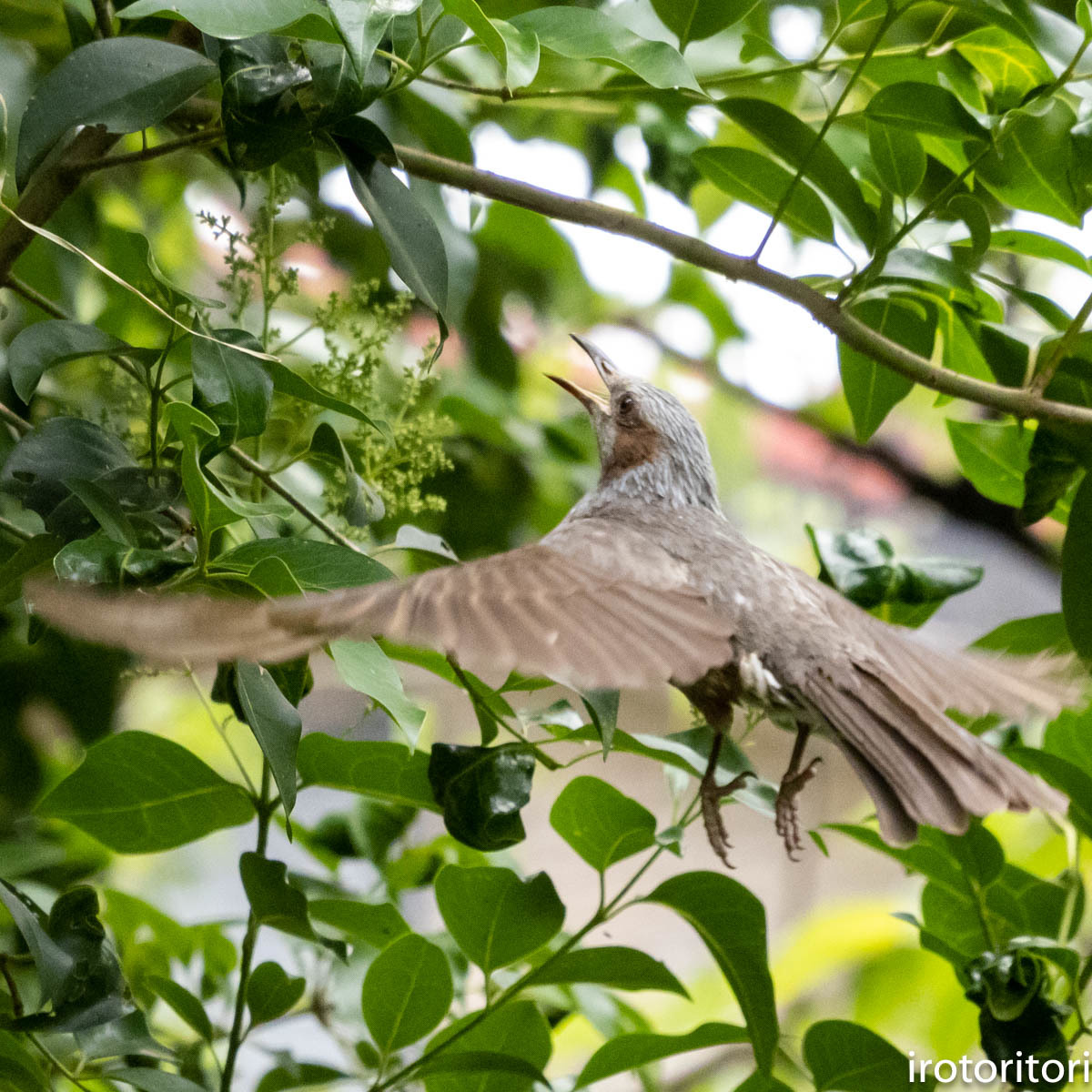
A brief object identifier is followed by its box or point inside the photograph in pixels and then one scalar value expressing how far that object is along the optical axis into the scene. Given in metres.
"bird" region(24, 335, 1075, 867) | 6.47
